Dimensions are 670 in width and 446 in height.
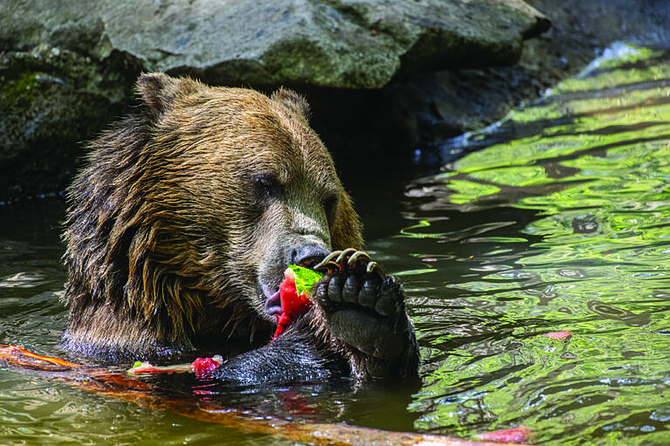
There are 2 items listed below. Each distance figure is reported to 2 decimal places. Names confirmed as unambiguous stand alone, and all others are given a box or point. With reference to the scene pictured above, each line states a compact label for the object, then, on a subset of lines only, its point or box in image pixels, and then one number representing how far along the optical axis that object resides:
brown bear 10.74
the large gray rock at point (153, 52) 19.61
